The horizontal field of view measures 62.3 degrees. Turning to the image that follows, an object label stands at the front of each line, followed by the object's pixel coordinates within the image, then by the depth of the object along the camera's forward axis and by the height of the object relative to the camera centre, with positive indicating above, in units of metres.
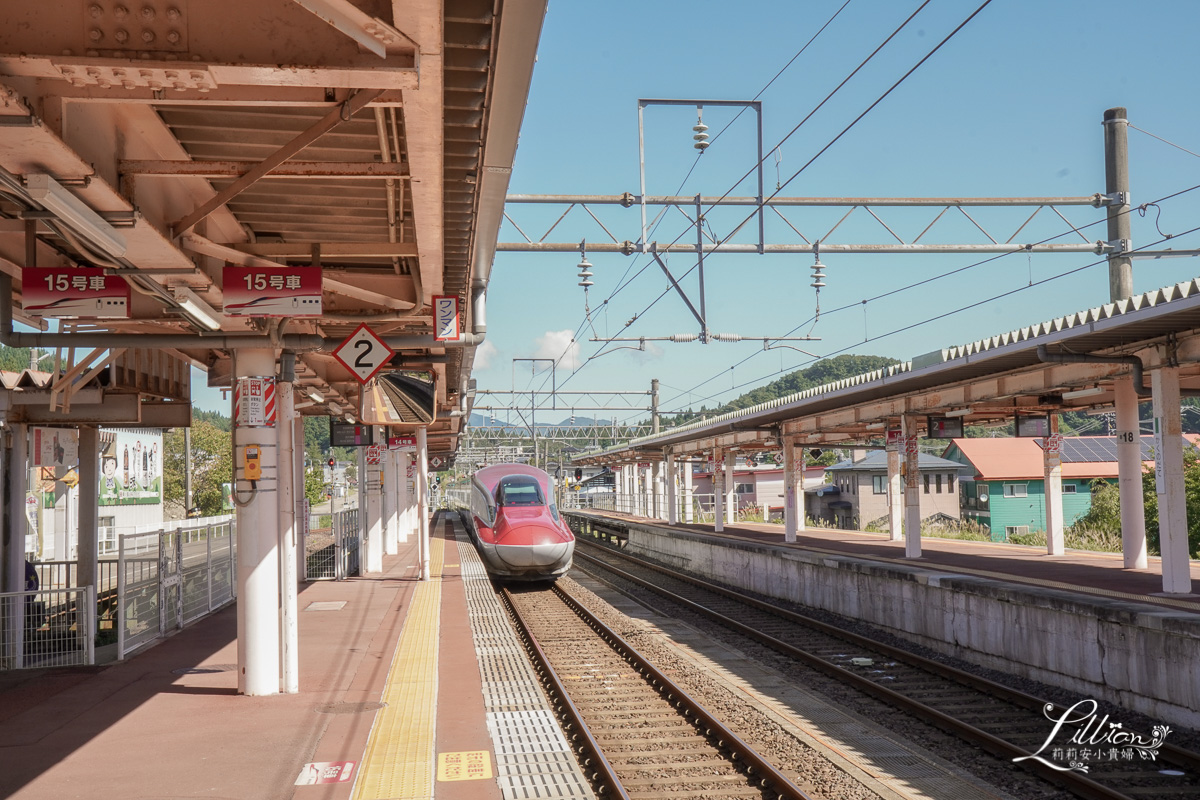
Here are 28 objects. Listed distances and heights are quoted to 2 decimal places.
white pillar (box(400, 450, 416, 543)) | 40.41 -0.87
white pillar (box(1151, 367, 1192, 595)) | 12.70 -0.35
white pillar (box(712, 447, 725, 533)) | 33.38 -0.61
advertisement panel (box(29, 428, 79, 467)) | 14.92 +0.57
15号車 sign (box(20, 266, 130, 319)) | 7.60 +1.47
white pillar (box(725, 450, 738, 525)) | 40.09 -0.65
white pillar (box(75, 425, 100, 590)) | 15.86 -0.30
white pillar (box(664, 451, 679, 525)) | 40.09 -0.92
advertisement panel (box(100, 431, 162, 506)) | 37.81 +0.52
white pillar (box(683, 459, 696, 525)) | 43.62 -1.70
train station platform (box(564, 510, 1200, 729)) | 9.77 -1.96
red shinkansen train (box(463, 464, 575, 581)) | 21.56 -1.24
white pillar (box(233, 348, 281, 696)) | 9.85 -1.00
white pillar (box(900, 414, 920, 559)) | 19.62 -0.55
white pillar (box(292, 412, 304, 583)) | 18.67 +0.03
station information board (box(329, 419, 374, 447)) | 21.09 +0.90
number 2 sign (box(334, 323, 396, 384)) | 10.24 +1.28
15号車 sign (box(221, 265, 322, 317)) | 8.20 +1.55
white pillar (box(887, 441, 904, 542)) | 28.31 -0.96
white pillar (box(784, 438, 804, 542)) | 26.03 -0.78
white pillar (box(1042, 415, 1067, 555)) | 20.78 -0.58
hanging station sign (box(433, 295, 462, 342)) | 10.34 +1.63
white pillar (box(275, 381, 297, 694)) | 10.12 -0.68
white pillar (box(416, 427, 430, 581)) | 20.69 -0.51
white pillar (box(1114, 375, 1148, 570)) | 16.52 -0.31
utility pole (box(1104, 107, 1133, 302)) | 14.09 +3.70
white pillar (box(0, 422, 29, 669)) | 13.41 -0.50
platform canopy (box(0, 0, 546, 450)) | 4.68 +2.08
